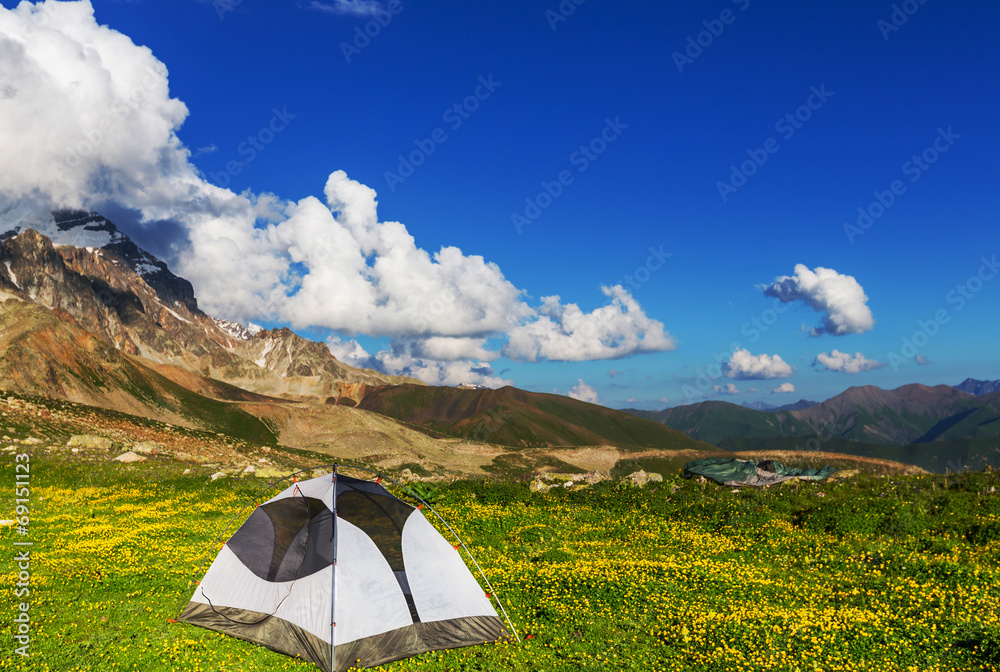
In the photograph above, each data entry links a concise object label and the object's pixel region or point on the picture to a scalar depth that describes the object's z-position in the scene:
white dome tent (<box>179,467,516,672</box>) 12.11
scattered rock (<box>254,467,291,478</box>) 35.81
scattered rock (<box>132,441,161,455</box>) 42.09
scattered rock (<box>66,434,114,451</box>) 40.91
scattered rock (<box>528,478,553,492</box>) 31.04
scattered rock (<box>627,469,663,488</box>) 31.01
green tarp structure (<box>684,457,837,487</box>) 29.48
